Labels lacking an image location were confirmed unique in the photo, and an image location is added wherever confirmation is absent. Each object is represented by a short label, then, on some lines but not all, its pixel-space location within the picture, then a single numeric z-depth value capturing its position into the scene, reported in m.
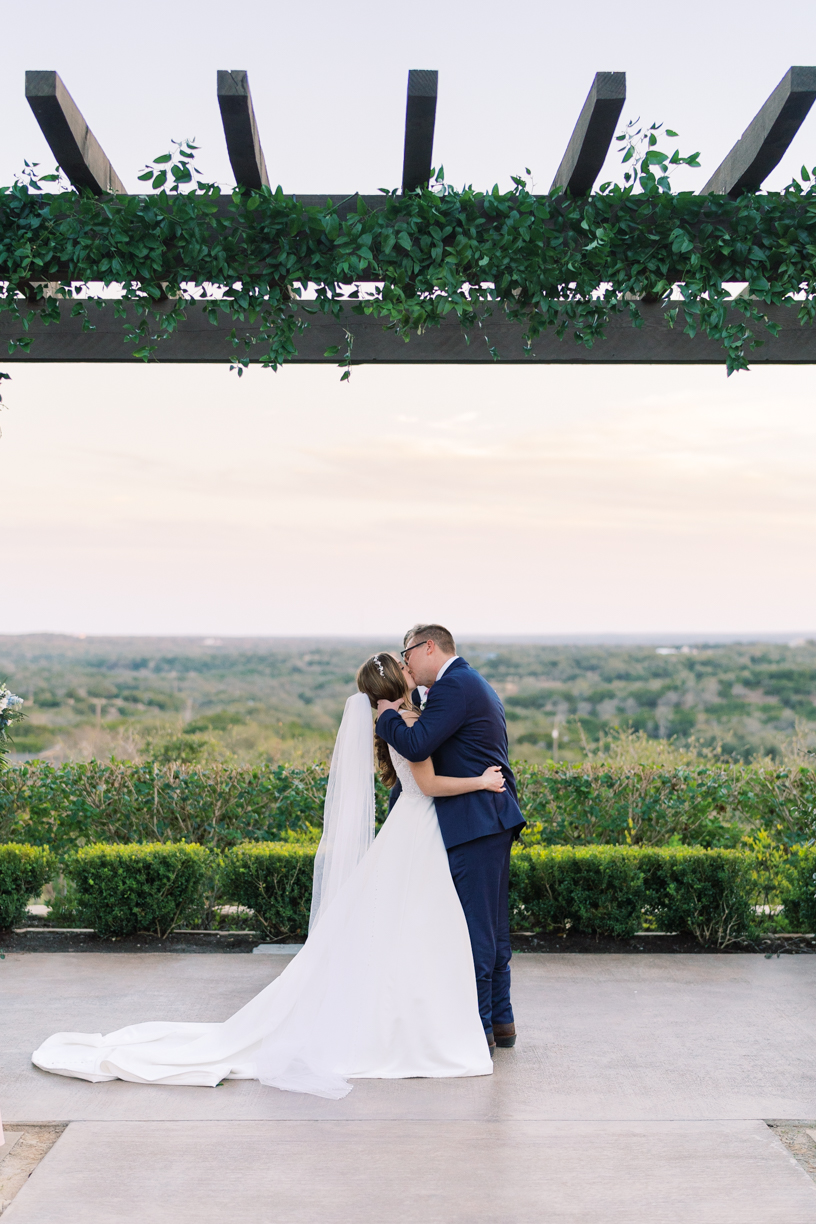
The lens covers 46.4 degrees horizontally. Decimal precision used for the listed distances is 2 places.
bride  3.82
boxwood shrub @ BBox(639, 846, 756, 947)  5.66
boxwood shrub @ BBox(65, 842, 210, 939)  5.68
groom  4.05
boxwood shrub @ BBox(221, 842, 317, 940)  5.71
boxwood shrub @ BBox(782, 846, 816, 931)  5.73
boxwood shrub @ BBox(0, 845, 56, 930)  5.81
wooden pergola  3.23
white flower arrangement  5.00
